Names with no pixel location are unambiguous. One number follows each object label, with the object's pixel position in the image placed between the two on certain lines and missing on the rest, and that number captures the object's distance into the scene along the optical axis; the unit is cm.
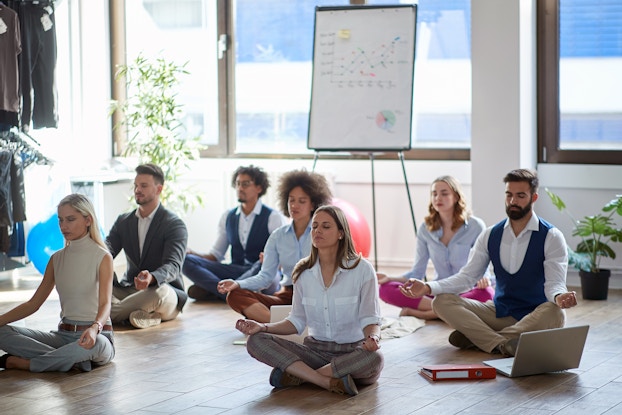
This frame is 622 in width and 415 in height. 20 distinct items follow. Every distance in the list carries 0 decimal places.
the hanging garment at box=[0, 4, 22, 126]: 654
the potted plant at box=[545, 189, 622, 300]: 633
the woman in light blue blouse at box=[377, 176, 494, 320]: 573
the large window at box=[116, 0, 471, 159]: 811
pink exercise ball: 706
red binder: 420
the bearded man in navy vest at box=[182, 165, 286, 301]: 625
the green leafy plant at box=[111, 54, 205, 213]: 770
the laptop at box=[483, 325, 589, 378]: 414
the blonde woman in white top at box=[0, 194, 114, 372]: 443
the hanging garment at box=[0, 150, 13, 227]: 675
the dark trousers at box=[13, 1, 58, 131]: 698
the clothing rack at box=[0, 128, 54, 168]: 690
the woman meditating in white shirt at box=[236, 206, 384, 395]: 404
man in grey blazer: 555
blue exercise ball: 707
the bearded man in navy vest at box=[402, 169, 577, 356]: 467
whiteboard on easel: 684
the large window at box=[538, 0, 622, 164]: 691
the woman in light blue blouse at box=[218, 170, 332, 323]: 537
